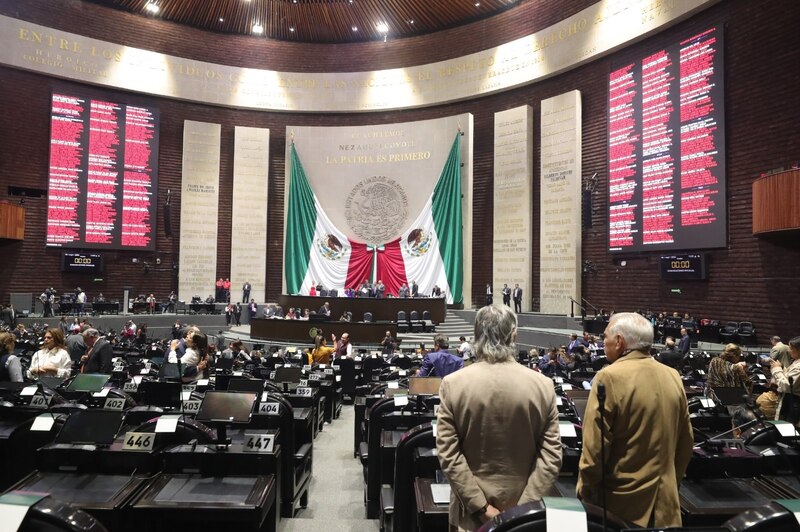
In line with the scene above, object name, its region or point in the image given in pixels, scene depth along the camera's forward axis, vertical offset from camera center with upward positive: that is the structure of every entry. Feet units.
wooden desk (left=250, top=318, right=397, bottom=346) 43.21 -4.54
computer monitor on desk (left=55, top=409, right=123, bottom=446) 8.04 -2.40
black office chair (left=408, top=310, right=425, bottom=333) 49.21 -4.38
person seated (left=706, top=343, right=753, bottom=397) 15.60 -2.79
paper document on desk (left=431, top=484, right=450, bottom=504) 7.33 -3.10
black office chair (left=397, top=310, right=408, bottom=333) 48.75 -4.13
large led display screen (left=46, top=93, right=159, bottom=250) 55.67 +10.94
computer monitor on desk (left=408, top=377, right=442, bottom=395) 11.02 -2.29
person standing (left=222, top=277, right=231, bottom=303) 61.36 -1.85
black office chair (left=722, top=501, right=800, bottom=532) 3.79 -1.74
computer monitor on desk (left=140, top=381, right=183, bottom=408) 11.46 -2.65
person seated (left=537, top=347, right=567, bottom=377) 24.39 -4.21
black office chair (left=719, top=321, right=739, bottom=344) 36.29 -3.54
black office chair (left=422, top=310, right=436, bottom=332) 49.59 -4.30
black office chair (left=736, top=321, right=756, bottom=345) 36.06 -3.60
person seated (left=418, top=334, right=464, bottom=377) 17.20 -2.82
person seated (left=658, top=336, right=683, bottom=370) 25.29 -3.75
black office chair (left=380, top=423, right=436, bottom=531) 8.71 -3.32
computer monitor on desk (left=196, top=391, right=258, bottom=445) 8.56 -2.25
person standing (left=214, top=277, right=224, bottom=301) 61.36 -1.75
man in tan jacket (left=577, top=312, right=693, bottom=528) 5.86 -1.83
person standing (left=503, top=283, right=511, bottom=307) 53.52 -1.64
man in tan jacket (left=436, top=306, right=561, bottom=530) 5.74 -1.78
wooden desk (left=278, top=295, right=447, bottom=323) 51.06 -2.80
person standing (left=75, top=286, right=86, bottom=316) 50.70 -2.74
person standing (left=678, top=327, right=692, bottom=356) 30.83 -3.81
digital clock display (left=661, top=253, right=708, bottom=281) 40.16 +1.11
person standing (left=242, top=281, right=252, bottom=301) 62.08 -1.83
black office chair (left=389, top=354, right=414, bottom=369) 26.21 -4.28
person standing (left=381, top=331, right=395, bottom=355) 32.84 -4.53
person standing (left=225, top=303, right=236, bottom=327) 56.54 -4.20
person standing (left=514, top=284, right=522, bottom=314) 53.47 -2.04
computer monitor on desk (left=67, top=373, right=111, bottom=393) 11.76 -2.46
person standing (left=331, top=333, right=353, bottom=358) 31.24 -4.33
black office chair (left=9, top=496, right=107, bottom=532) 4.20 -2.00
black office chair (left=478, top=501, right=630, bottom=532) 3.99 -1.85
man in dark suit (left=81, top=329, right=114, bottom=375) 17.92 -2.93
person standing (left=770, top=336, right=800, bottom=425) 12.66 -2.76
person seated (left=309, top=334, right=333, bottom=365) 28.25 -4.15
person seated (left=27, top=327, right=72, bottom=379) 16.48 -2.77
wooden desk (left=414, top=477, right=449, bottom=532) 6.92 -3.17
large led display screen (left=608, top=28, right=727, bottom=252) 39.52 +10.76
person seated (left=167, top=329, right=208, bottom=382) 16.63 -2.70
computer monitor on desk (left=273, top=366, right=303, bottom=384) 16.34 -3.08
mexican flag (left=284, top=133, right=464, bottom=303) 60.34 +3.37
